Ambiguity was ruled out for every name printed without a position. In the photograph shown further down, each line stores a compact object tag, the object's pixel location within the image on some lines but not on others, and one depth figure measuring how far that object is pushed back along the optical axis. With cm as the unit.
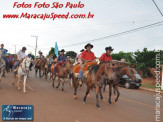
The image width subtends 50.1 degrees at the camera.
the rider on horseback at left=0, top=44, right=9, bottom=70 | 1299
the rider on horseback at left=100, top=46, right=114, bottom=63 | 1002
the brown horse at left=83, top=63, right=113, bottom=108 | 834
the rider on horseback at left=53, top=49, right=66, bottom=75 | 1365
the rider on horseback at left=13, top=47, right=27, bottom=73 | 1198
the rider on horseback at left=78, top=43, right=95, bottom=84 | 991
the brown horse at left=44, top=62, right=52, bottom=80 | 1857
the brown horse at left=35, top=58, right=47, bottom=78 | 2090
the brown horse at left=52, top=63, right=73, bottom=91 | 1295
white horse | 1115
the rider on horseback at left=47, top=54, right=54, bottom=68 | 1862
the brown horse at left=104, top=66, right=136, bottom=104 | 985
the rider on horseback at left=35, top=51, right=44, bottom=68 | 2180
